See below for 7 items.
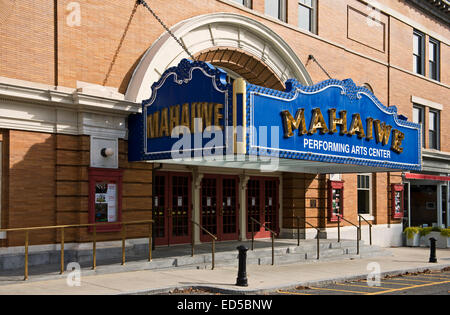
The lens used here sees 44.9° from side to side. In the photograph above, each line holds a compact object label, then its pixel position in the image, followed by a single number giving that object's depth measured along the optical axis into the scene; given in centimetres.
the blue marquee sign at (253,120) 1265
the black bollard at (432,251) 1781
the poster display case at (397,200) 2592
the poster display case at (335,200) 2203
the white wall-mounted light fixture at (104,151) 1425
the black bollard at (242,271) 1164
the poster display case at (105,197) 1406
